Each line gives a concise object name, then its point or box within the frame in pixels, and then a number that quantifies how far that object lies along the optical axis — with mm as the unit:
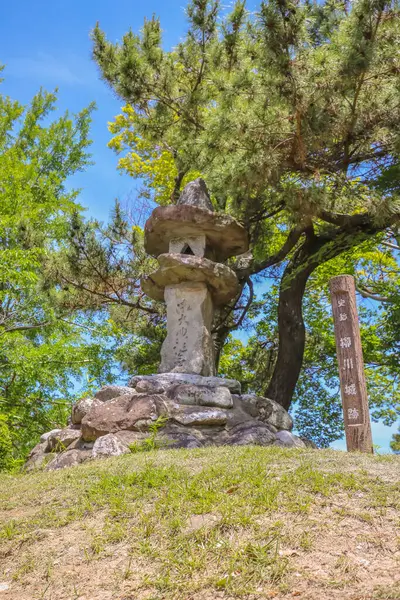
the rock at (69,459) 5805
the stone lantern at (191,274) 7457
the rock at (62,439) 6699
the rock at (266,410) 7094
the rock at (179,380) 6891
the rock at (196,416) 6270
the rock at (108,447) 5551
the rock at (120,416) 6086
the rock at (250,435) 6055
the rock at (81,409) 6914
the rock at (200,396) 6598
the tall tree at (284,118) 6074
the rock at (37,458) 6428
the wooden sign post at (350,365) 5426
